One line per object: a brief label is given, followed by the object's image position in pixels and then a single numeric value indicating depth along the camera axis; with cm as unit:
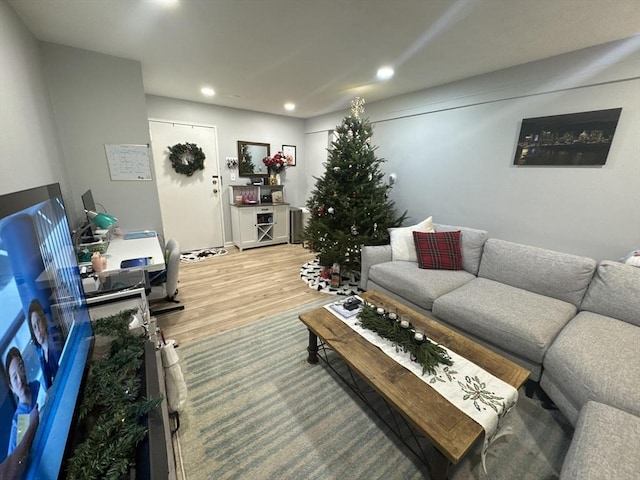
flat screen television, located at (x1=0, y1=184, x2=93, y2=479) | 53
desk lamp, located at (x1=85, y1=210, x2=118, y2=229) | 223
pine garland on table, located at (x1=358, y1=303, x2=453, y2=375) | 132
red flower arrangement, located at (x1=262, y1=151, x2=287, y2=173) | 460
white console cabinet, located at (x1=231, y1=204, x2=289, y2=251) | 432
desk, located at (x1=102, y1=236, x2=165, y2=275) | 180
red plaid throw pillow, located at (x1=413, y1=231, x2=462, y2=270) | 249
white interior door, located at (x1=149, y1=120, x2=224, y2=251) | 373
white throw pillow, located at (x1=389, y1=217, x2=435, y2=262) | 271
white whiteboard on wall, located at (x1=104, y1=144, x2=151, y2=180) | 247
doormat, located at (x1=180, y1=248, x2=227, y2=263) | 389
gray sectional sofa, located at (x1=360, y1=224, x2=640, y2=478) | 121
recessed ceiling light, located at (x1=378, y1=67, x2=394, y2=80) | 246
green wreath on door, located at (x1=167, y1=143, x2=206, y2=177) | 377
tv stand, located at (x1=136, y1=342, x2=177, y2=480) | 74
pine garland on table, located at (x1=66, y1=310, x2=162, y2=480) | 69
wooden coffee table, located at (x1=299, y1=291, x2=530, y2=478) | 102
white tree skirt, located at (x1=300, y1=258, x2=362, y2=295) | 302
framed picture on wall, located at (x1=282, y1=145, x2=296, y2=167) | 485
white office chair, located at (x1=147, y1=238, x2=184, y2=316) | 206
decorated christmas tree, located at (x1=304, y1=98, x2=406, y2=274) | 293
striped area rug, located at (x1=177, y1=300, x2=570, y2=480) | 123
